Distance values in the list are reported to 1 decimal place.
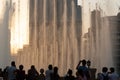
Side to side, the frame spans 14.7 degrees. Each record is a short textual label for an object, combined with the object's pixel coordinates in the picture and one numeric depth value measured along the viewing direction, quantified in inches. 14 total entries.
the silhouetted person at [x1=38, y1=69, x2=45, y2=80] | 866.1
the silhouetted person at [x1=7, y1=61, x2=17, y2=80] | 823.7
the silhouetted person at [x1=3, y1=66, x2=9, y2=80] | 853.7
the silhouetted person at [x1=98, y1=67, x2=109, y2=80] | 775.7
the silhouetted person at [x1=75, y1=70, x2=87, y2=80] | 663.8
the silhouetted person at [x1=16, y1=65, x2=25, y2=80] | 816.9
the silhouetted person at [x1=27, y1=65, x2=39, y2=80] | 855.1
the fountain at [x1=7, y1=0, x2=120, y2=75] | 1827.0
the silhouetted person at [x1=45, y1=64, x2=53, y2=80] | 820.5
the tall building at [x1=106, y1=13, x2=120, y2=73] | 2753.4
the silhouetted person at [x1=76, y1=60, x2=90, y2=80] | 754.3
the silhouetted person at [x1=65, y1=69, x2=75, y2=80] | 771.3
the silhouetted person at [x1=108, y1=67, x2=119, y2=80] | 767.7
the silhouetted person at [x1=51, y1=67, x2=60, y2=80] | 801.0
